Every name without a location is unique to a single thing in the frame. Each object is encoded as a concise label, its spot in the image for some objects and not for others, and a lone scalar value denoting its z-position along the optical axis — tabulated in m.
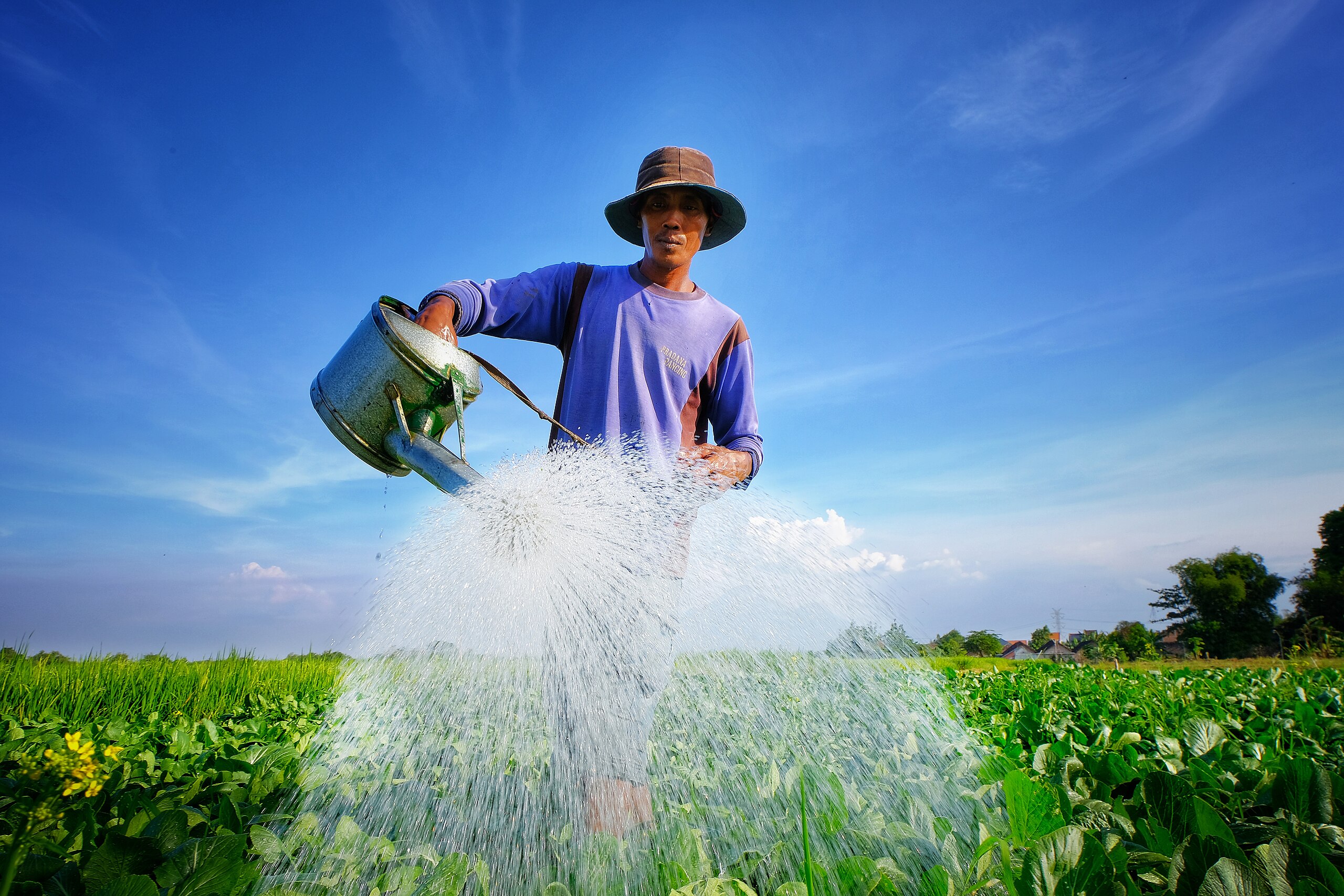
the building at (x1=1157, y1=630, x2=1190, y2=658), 50.19
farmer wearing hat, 2.44
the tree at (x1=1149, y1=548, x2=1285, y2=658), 45.25
